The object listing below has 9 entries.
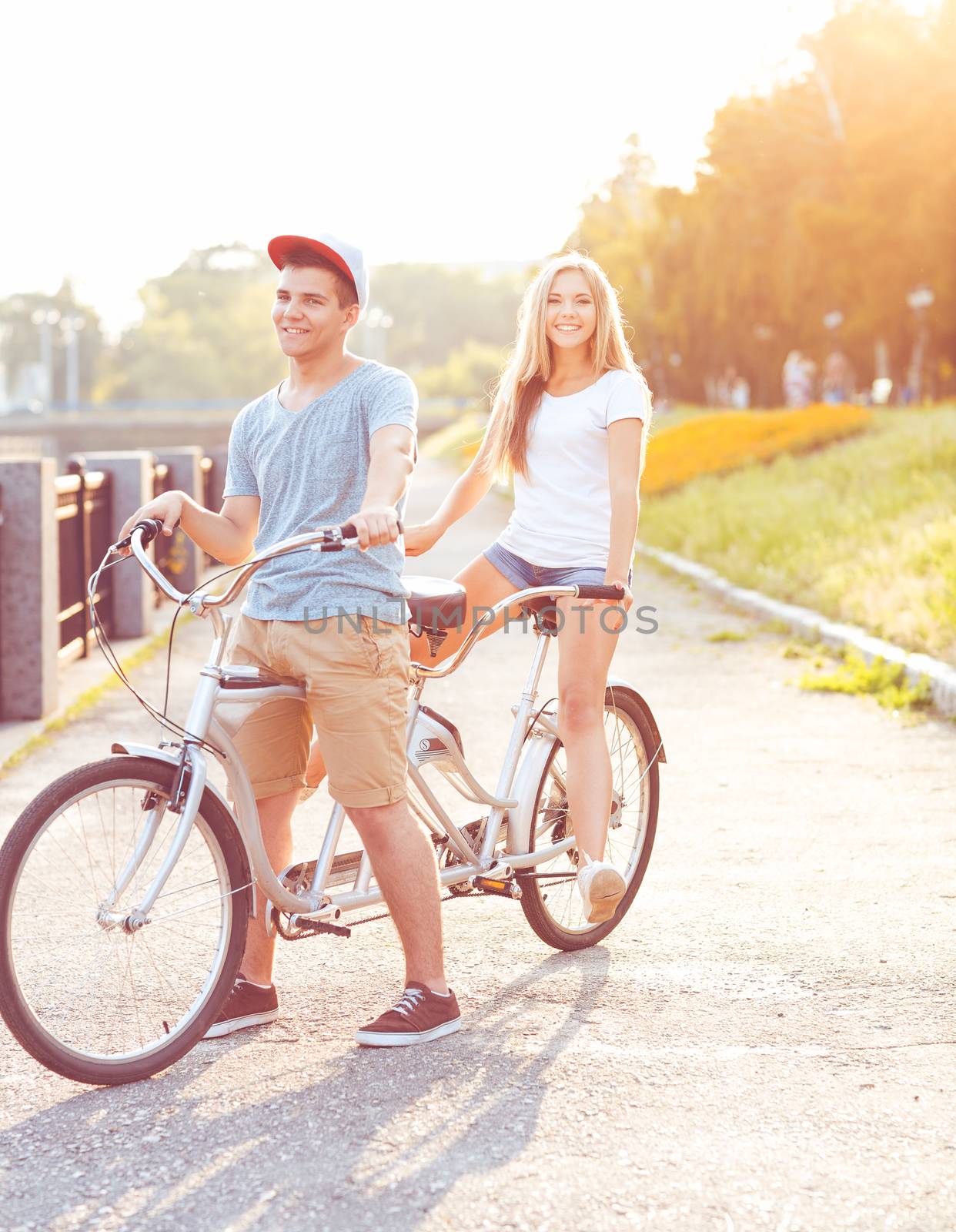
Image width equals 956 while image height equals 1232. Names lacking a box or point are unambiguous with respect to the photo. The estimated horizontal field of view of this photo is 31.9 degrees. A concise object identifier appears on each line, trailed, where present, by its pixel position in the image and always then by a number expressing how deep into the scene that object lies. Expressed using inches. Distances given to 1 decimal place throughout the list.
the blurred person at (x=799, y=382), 1482.5
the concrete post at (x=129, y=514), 449.1
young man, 145.3
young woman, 172.9
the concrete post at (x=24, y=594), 321.4
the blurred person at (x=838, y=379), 1446.9
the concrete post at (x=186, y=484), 573.7
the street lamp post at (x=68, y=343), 5201.8
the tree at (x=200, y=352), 5196.9
